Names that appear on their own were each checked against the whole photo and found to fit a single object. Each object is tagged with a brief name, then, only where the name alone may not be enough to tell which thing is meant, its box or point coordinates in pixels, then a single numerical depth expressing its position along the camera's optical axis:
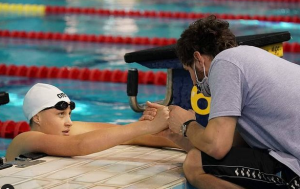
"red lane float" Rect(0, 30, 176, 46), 20.47
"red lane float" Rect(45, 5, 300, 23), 24.92
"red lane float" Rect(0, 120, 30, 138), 11.30
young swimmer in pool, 7.63
